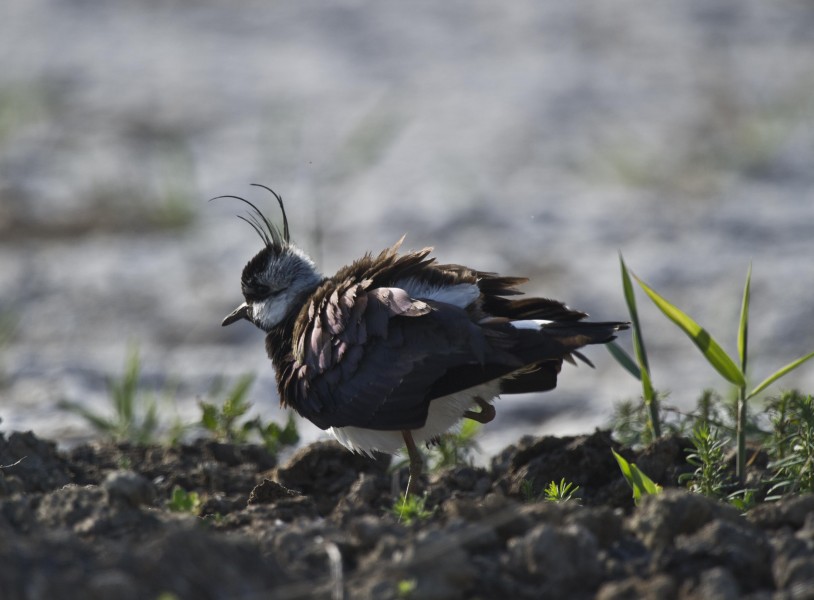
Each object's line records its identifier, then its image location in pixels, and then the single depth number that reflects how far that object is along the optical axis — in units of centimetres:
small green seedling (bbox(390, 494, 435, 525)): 703
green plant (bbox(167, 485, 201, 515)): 757
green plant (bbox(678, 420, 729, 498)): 797
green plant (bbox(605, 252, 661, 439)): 862
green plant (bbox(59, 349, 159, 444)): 1147
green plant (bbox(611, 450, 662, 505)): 778
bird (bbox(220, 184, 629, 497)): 843
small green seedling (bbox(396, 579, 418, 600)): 564
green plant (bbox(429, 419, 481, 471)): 1035
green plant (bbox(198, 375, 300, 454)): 1039
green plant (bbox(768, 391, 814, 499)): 789
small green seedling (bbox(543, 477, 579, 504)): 779
